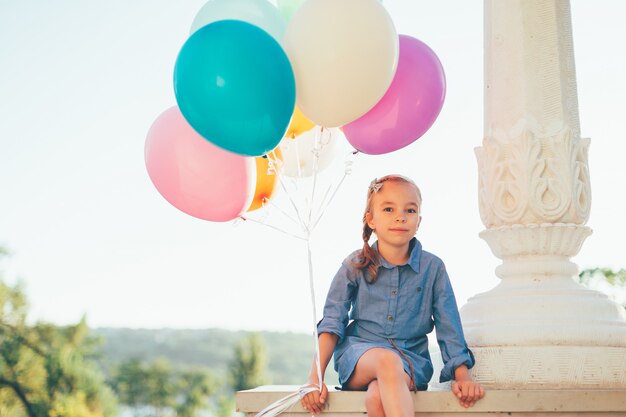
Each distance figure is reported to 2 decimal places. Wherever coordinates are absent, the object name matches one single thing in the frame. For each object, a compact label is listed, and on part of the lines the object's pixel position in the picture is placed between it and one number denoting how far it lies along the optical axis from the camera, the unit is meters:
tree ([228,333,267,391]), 26.08
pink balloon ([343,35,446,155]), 2.92
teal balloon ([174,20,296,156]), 2.49
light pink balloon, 2.83
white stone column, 3.18
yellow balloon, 3.08
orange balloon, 3.09
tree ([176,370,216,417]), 24.54
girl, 2.92
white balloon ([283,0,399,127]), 2.62
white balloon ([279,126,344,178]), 3.24
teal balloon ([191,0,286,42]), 2.91
